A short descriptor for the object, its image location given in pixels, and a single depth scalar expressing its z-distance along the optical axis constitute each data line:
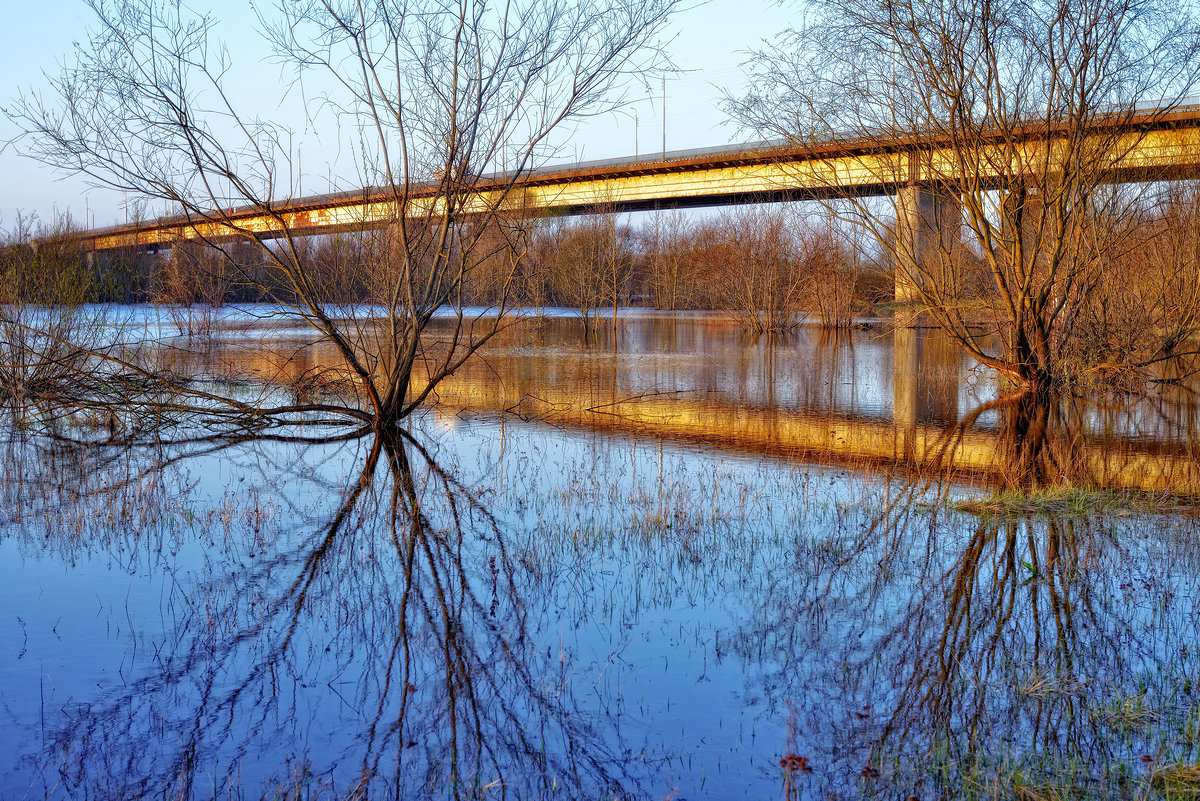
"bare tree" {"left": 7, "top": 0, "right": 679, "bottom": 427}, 10.38
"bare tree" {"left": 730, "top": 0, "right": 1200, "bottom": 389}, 14.08
